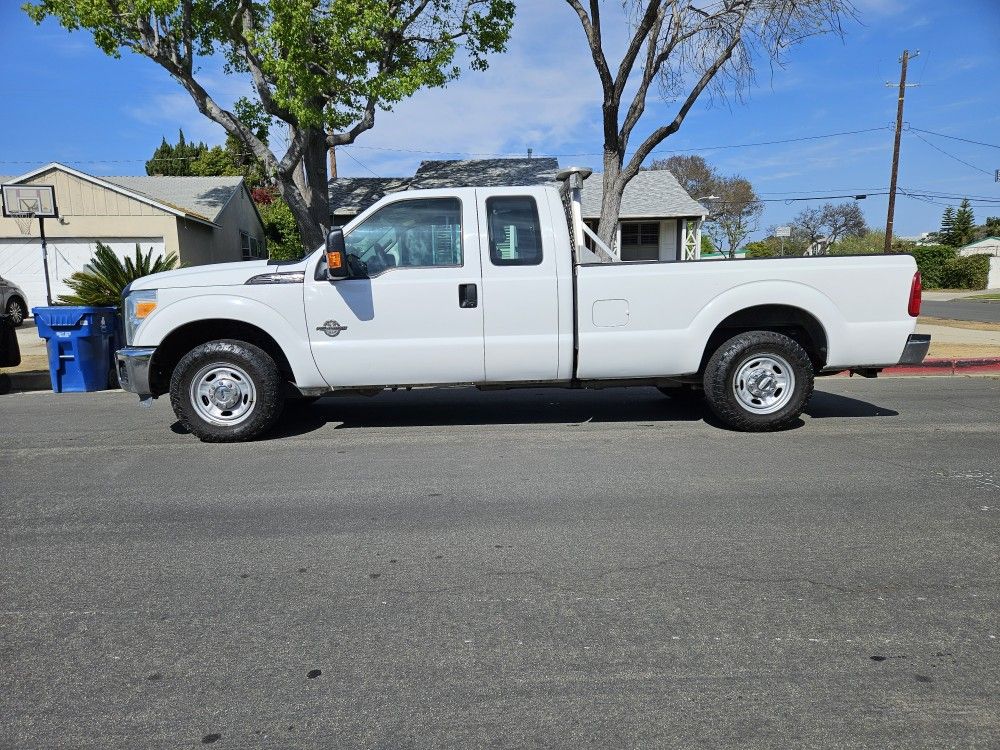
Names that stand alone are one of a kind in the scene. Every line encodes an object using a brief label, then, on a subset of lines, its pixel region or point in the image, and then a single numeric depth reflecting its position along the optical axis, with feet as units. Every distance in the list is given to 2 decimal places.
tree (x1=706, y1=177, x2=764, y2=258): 162.91
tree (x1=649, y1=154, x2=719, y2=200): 178.74
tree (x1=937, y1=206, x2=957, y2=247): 216.33
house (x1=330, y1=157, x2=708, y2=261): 80.38
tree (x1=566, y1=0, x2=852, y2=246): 51.75
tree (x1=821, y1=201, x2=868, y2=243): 181.98
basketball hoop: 44.16
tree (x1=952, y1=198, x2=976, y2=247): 211.61
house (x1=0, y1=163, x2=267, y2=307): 67.26
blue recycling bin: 30.41
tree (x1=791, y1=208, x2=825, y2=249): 169.64
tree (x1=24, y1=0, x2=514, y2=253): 47.16
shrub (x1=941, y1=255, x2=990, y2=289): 143.95
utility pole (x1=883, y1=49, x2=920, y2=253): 97.14
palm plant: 39.06
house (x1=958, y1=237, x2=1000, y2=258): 185.74
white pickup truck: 20.03
